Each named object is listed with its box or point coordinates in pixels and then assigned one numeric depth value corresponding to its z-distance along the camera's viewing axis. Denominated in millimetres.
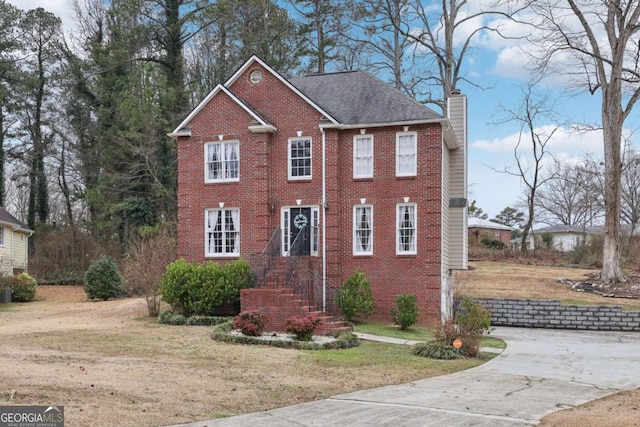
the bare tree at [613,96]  29906
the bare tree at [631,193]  53406
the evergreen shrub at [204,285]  20609
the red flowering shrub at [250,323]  17094
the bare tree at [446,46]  37438
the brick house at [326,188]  22422
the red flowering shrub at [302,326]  16703
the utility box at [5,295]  31078
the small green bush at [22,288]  31703
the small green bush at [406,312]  20516
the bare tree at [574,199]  57375
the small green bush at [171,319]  20141
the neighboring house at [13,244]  37156
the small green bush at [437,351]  15055
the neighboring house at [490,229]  63609
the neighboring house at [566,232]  61094
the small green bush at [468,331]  15617
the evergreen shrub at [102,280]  30906
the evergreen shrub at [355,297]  21203
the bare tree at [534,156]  47716
